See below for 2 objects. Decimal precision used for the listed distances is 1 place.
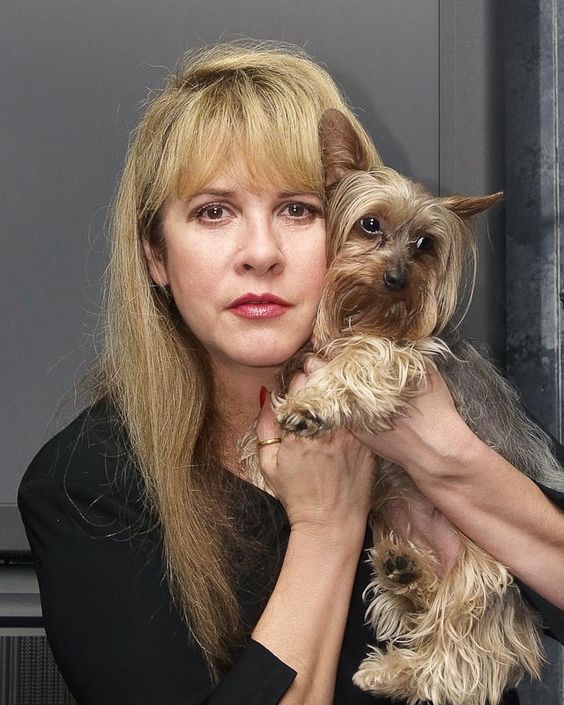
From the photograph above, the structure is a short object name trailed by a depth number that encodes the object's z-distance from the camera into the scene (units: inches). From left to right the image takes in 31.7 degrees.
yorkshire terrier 62.6
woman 55.6
